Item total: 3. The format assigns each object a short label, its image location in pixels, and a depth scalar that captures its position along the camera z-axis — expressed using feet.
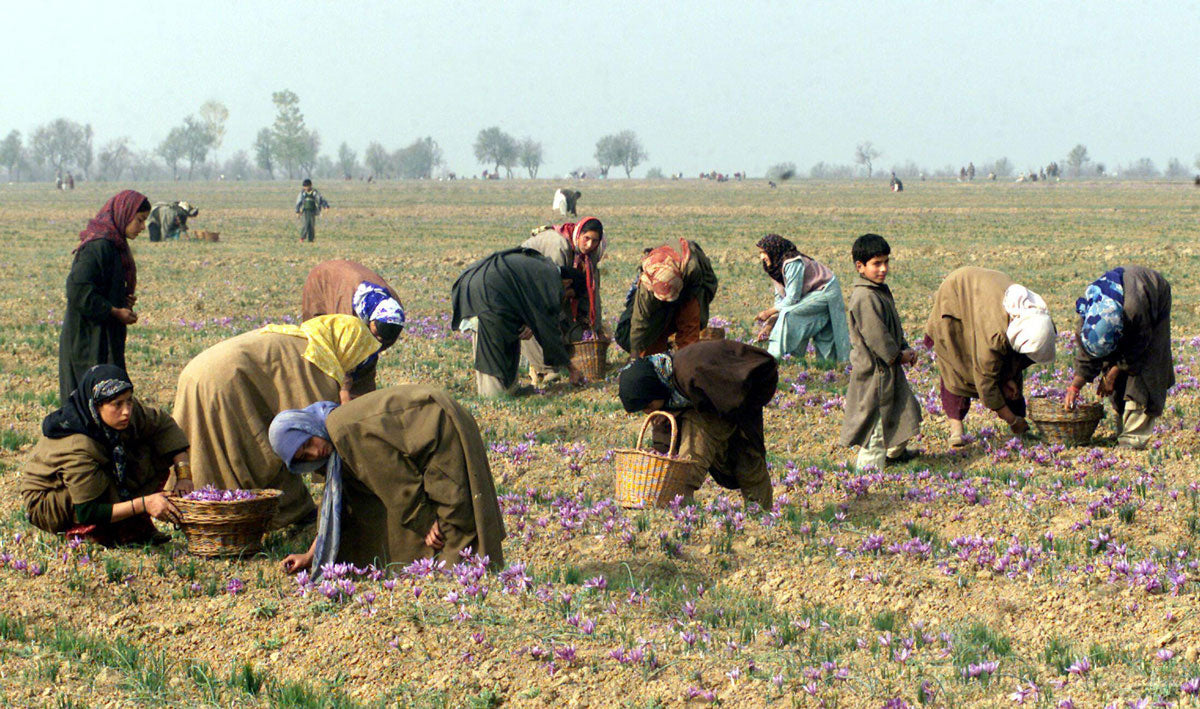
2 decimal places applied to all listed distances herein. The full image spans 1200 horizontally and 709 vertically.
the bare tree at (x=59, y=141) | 632.79
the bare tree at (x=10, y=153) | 618.89
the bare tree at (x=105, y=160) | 625.41
